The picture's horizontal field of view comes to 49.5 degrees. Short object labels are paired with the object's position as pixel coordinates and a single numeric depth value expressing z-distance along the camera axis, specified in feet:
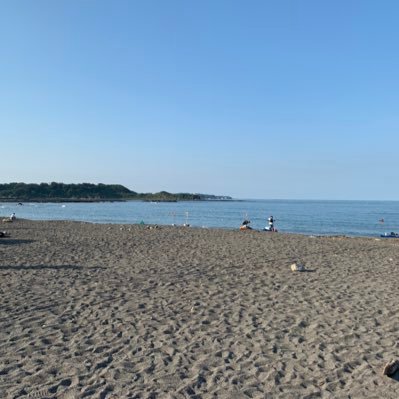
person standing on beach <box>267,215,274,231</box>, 91.88
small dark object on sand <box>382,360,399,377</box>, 15.11
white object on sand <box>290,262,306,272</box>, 36.51
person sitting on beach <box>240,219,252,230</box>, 85.81
